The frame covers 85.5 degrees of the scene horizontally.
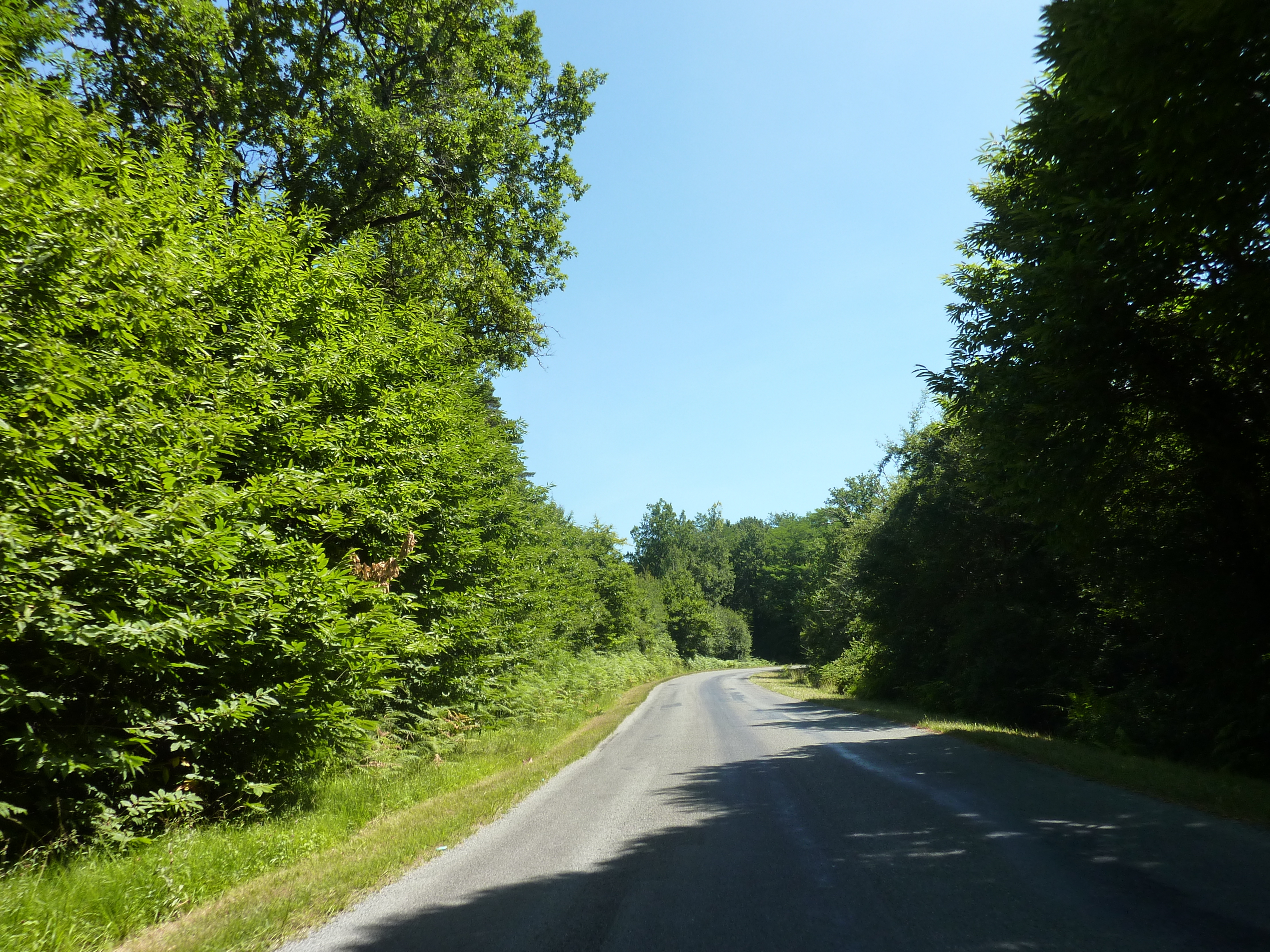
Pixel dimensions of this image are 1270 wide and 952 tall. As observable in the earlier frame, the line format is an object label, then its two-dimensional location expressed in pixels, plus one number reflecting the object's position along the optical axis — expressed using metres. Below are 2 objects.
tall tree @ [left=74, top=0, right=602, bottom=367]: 14.11
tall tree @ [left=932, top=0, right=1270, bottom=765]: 5.86
